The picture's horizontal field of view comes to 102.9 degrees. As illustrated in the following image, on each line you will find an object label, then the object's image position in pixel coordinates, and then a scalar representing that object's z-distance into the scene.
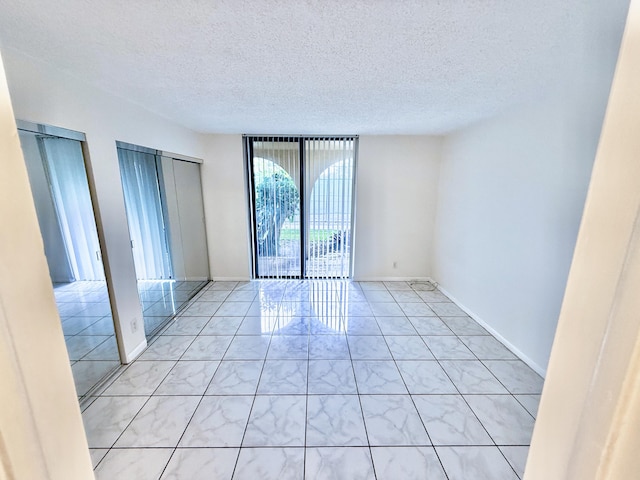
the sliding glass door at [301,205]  3.87
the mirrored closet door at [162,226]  2.45
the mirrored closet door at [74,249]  1.81
